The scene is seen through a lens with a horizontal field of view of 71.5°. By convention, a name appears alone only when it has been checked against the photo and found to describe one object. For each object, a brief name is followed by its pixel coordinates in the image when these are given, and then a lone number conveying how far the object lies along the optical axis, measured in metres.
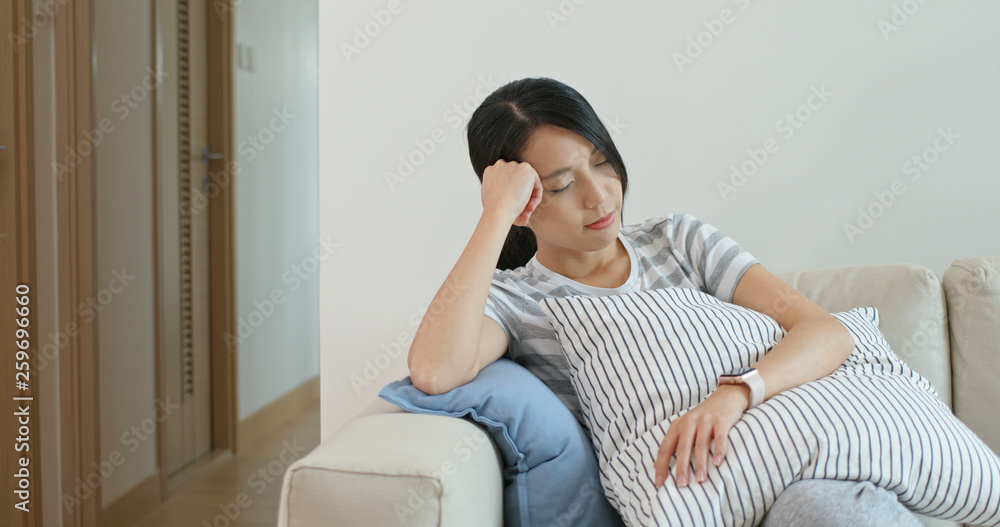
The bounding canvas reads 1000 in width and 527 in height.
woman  1.08
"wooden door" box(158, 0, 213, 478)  2.56
